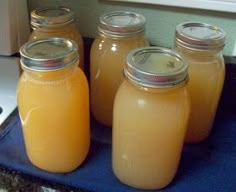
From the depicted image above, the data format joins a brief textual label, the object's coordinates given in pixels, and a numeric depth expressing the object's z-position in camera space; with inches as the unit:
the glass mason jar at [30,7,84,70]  21.6
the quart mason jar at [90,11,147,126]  20.7
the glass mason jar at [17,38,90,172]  17.6
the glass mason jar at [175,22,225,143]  19.6
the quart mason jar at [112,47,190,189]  16.9
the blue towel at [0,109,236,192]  19.4
